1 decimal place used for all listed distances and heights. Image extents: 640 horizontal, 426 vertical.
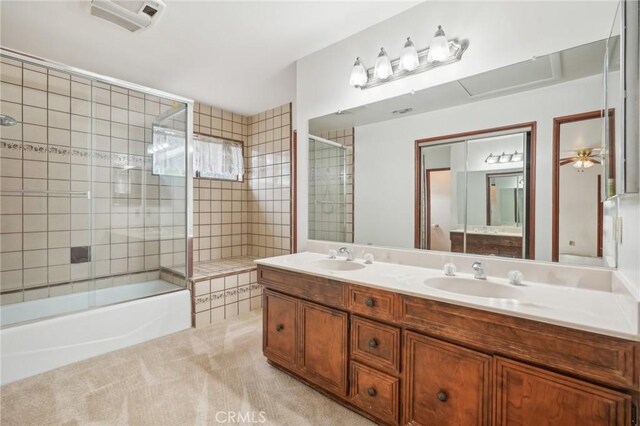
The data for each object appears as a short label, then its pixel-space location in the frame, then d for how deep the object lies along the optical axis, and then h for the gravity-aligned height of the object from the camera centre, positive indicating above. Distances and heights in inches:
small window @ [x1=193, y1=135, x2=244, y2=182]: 136.9 +27.2
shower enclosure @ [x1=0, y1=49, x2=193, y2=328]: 93.6 +8.0
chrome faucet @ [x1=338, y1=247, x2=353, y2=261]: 81.5 -11.3
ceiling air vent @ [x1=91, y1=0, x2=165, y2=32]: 68.9 +49.9
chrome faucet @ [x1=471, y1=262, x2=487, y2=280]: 59.7 -12.2
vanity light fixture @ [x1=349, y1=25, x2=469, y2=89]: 65.5 +37.6
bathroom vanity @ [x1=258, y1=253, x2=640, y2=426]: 37.5 -22.6
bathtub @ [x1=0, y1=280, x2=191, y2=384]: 76.3 -34.6
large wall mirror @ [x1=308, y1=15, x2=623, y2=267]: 52.7 +11.3
